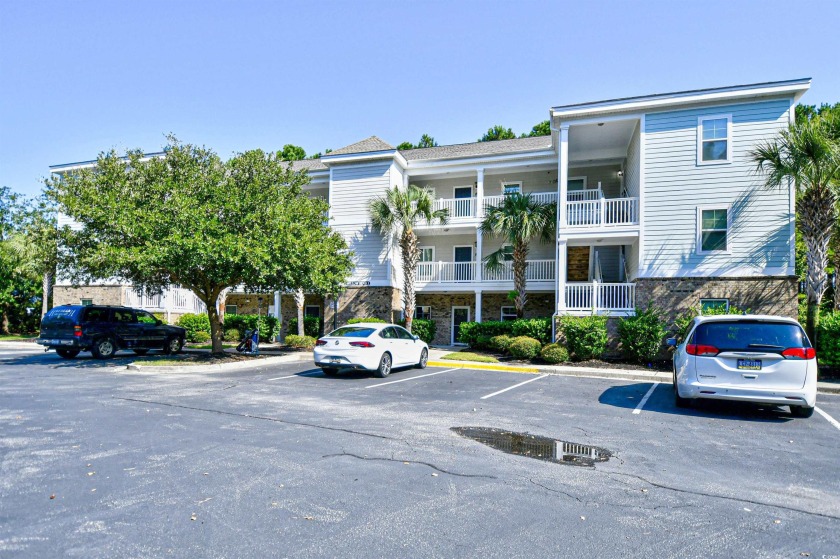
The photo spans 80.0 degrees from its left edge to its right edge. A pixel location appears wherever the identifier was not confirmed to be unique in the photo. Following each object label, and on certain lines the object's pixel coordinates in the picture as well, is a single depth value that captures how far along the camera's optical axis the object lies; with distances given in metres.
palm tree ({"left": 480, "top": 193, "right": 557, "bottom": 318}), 19.74
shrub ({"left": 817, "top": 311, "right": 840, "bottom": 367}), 13.84
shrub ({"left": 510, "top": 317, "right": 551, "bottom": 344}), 18.16
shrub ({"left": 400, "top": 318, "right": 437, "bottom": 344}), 22.19
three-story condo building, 16.56
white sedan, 12.48
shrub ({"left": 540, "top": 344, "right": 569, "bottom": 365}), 16.33
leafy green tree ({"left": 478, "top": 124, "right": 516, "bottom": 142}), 43.03
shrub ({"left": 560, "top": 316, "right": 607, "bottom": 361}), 16.39
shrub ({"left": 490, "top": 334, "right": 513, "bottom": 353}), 17.98
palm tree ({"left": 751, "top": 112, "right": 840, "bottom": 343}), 13.79
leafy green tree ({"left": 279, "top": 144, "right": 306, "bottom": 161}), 47.08
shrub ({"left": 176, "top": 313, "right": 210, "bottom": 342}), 25.03
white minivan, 8.02
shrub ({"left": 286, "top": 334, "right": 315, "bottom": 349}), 21.39
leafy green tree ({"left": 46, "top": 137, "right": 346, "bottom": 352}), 13.89
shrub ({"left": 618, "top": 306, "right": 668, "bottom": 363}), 15.99
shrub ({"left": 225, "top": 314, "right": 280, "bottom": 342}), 24.52
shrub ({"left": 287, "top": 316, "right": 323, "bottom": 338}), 23.95
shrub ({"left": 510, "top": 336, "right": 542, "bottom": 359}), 16.88
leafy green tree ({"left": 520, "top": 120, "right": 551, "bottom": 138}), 40.41
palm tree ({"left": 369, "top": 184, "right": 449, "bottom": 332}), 21.47
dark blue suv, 16.39
